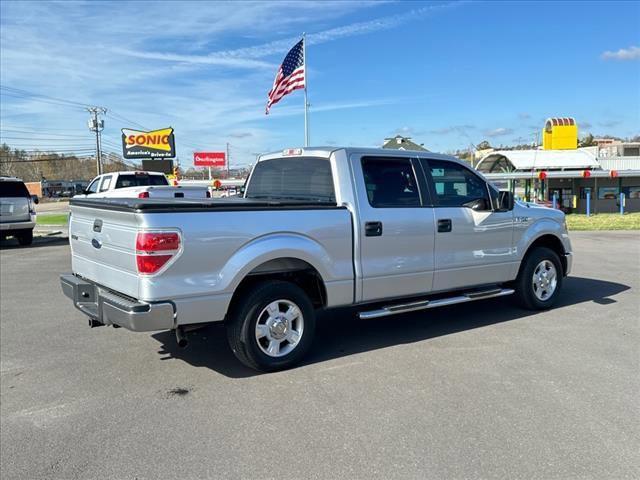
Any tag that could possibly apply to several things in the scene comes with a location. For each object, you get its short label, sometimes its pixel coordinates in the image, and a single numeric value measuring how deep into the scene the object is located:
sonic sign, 43.19
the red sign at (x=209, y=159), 65.56
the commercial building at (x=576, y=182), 27.77
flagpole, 20.80
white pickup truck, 12.32
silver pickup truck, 4.22
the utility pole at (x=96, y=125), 62.44
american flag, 20.88
